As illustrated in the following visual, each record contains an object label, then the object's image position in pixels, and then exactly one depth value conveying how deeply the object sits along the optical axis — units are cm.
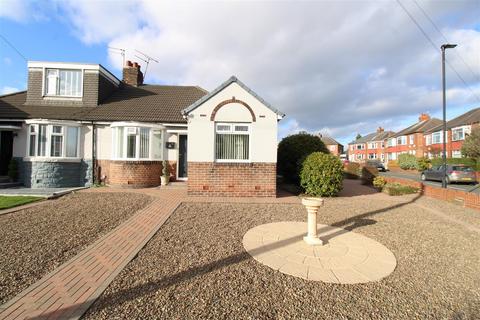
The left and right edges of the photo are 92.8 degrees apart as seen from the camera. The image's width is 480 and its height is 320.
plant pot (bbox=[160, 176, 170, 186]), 1162
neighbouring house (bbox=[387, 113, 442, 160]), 4128
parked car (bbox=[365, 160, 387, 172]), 3276
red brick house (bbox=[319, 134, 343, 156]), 7398
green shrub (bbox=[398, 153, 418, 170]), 3238
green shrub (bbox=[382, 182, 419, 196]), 1120
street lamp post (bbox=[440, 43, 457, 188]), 1141
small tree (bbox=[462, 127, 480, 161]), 2272
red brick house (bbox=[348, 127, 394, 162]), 5775
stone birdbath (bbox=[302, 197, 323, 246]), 470
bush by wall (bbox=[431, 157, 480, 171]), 2306
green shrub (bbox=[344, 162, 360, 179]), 2013
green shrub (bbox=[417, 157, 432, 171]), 3139
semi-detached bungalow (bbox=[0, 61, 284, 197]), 949
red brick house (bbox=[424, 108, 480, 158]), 3040
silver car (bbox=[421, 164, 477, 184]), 1709
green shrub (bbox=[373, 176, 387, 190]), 1271
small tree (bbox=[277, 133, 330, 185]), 1224
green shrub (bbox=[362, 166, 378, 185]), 1469
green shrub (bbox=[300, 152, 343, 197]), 968
